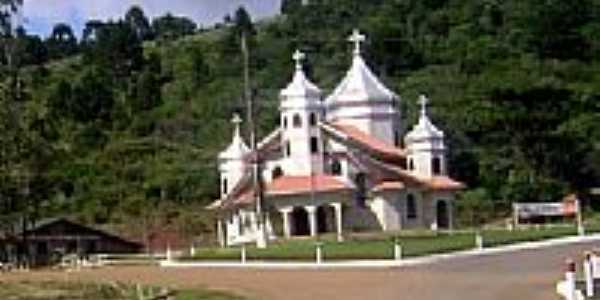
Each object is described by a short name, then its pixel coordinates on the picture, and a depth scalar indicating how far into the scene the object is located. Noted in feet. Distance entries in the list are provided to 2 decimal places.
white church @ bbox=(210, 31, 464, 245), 244.01
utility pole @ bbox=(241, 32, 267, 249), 219.82
